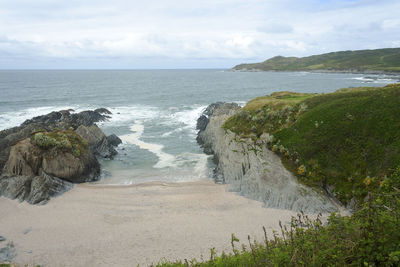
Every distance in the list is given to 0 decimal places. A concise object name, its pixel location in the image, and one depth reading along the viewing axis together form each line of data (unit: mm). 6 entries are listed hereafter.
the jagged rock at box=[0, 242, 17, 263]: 17750
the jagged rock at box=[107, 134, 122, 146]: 45297
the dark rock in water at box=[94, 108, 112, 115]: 70100
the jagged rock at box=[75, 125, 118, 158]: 40406
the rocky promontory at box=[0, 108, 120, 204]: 26391
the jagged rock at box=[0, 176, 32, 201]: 26039
